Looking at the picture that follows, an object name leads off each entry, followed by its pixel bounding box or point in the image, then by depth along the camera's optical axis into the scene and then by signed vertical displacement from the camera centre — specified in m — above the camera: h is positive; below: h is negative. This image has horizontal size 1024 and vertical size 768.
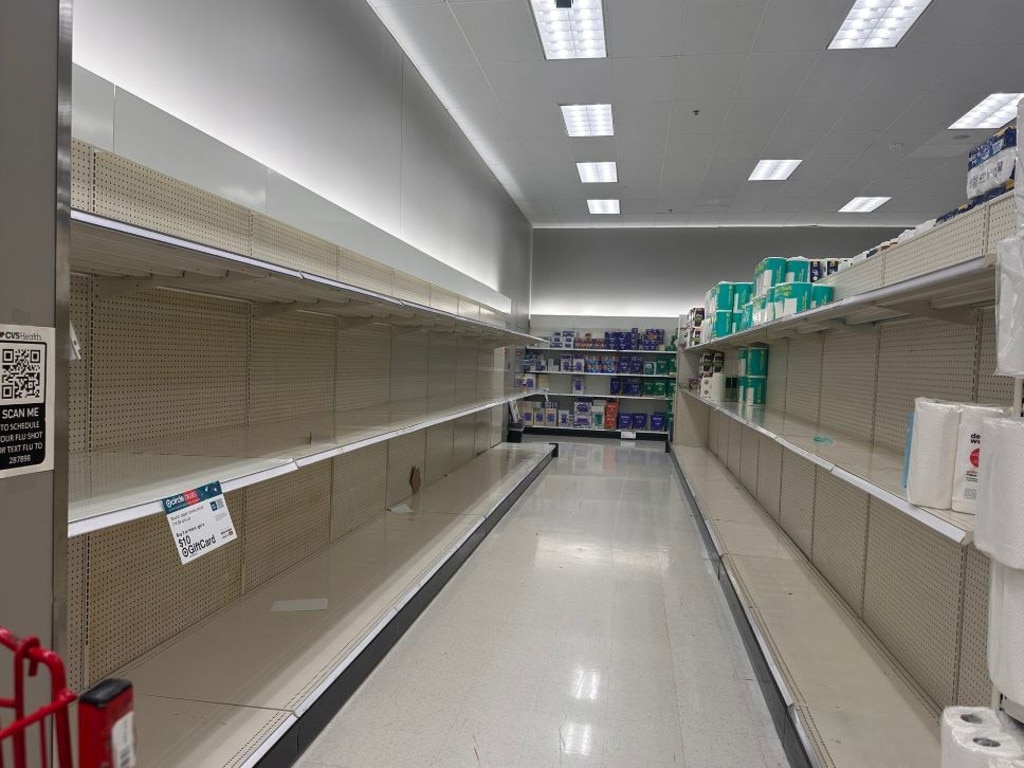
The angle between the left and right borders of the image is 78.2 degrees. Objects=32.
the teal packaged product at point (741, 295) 5.12 +0.66
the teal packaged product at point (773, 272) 3.84 +0.64
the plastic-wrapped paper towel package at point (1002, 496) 1.15 -0.21
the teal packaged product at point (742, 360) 5.43 +0.13
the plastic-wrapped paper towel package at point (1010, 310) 1.20 +0.14
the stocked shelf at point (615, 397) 10.65 -0.46
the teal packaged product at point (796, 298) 3.36 +0.42
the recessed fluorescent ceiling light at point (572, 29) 4.35 +2.50
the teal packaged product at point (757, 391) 5.16 -0.13
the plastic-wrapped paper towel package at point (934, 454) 1.47 -0.18
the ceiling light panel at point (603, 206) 9.43 +2.50
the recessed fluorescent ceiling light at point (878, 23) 4.14 +2.46
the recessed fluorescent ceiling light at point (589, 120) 6.11 +2.51
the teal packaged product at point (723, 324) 5.42 +0.44
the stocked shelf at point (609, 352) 10.42 +0.32
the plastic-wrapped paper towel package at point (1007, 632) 1.17 -0.47
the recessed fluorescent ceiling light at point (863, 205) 8.73 +2.45
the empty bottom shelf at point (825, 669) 1.78 -1.03
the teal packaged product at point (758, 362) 5.20 +0.10
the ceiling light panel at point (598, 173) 7.75 +2.50
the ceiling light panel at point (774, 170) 7.34 +2.47
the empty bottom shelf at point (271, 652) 1.71 -1.01
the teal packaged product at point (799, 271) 3.71 +0.62
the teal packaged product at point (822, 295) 3.37 +0.44
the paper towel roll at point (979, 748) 1.18 -0.70
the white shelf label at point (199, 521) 1.39 -0.38
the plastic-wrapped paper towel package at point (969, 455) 1.42 -0.17
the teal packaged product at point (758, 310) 3.94 +0.42
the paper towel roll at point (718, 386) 5.91 -0.12
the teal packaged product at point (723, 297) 5.56 +0.68
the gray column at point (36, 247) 0.94 +0.16
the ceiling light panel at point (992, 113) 5.50 +2.46
